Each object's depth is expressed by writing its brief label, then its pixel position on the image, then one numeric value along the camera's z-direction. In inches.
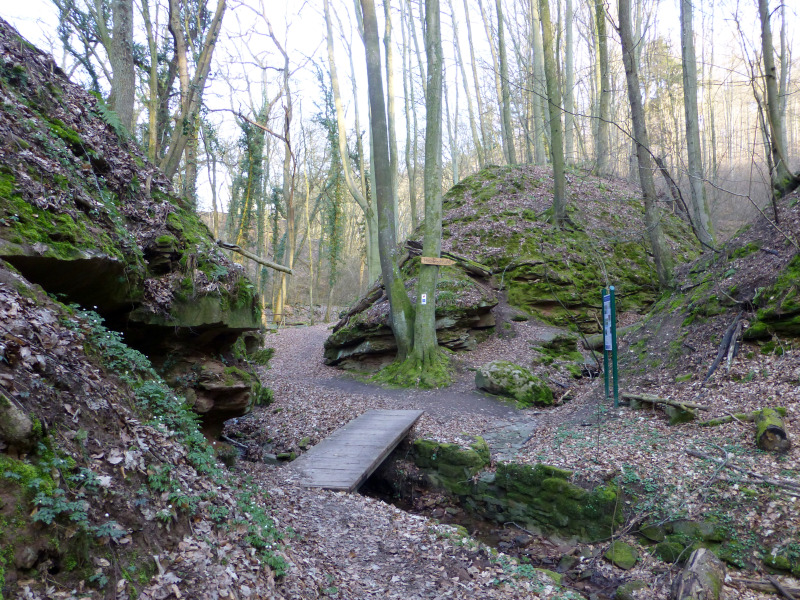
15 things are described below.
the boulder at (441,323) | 486.9
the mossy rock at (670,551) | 172.4
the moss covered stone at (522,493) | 204.8
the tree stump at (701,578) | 149.9
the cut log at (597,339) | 422.9
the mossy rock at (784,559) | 154.8
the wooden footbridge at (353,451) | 219.0
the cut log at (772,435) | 192.5
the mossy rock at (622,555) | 181.6
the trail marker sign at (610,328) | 285.6
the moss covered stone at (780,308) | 249.0
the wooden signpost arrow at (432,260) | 445.7
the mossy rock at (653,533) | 183.0
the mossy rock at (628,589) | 166.1
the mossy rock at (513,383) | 374.9
